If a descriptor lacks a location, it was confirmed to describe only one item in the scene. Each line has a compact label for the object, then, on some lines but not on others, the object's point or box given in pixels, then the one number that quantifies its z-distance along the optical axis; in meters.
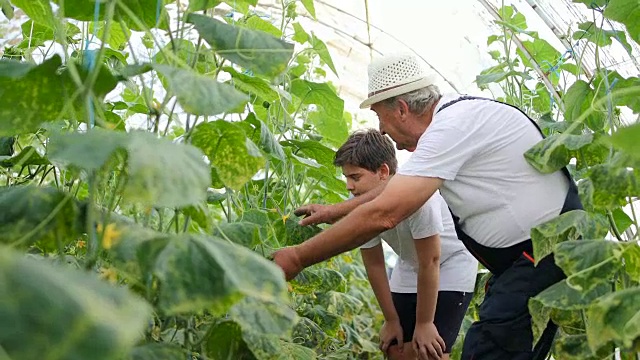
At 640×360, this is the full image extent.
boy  2.61
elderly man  1.95
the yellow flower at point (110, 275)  1.31
